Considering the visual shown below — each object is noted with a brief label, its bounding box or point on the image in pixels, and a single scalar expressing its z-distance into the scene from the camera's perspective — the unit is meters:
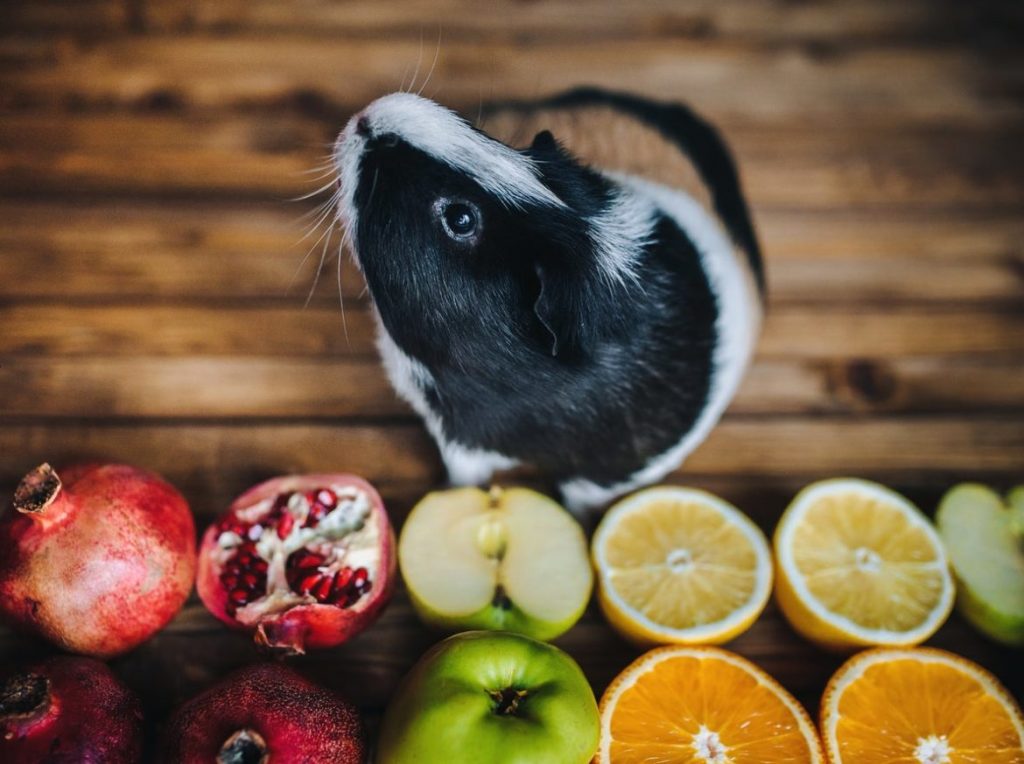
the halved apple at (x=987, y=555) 0.41
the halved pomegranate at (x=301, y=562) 0.38
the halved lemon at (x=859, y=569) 0.40
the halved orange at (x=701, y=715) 0.37
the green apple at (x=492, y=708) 0.34
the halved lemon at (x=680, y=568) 0.39
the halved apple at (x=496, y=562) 0.39
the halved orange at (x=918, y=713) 0.38
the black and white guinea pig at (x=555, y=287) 0.35
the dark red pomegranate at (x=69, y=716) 0.34
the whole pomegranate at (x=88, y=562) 0.37
